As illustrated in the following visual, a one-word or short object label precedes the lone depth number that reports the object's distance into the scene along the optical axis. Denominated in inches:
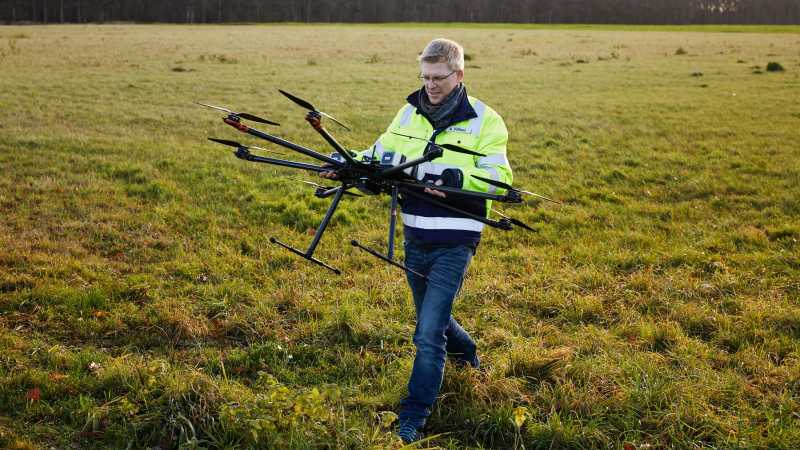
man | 184.4
